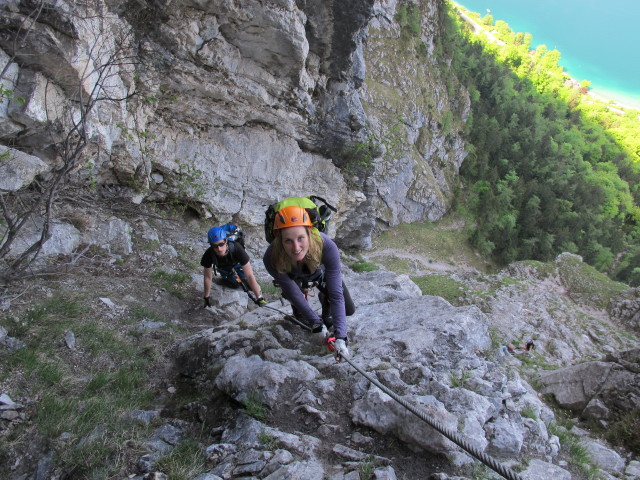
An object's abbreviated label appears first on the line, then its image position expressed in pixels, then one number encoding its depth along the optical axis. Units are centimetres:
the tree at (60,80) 595
